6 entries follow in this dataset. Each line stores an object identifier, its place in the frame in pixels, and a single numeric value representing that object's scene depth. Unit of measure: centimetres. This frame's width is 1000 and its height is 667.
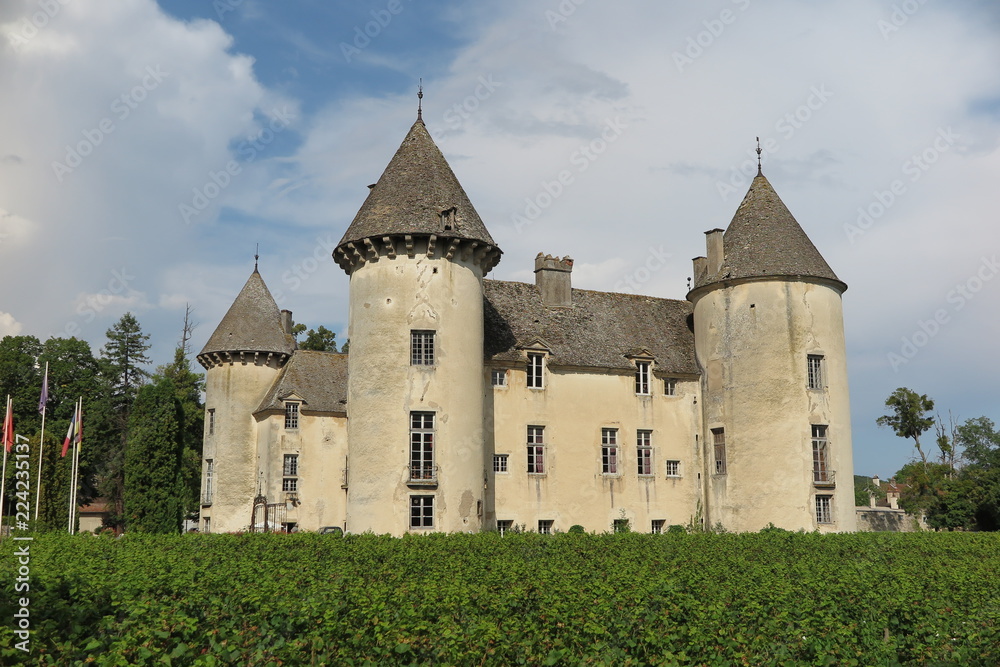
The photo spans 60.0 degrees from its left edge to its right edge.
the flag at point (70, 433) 3091
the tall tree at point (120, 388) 5628
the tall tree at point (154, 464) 3694
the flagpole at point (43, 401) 2873
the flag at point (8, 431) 2727
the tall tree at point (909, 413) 6456
